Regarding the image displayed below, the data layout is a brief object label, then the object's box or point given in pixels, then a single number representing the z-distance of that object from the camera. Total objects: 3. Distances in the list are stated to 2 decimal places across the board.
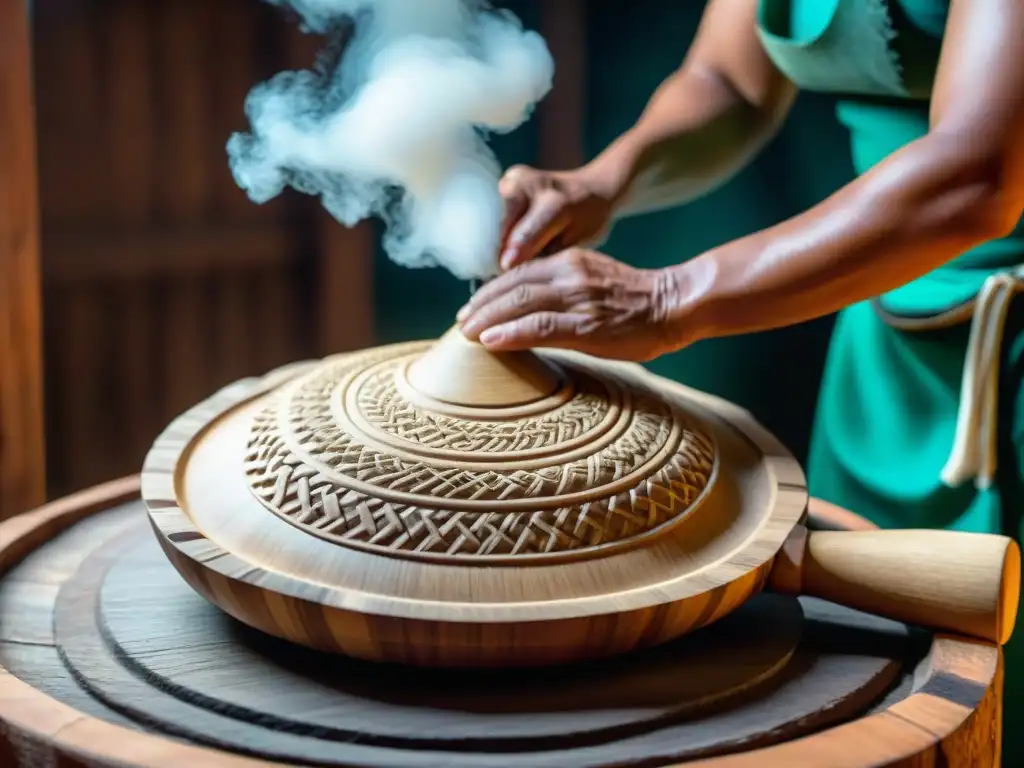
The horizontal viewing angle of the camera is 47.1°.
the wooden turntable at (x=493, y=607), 0.95
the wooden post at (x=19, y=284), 1.86
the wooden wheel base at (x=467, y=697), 0.92
